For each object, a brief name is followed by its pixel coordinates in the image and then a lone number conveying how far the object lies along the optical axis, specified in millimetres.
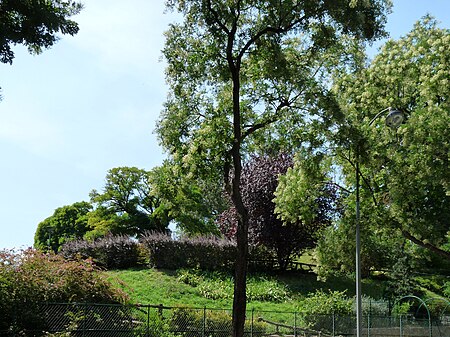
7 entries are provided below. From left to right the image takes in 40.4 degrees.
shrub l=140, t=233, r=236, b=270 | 33312
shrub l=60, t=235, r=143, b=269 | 33750
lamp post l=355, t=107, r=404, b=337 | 19547
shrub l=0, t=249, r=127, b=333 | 17297
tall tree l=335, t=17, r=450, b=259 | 23281
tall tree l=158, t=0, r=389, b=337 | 16516
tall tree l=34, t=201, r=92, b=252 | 56625
